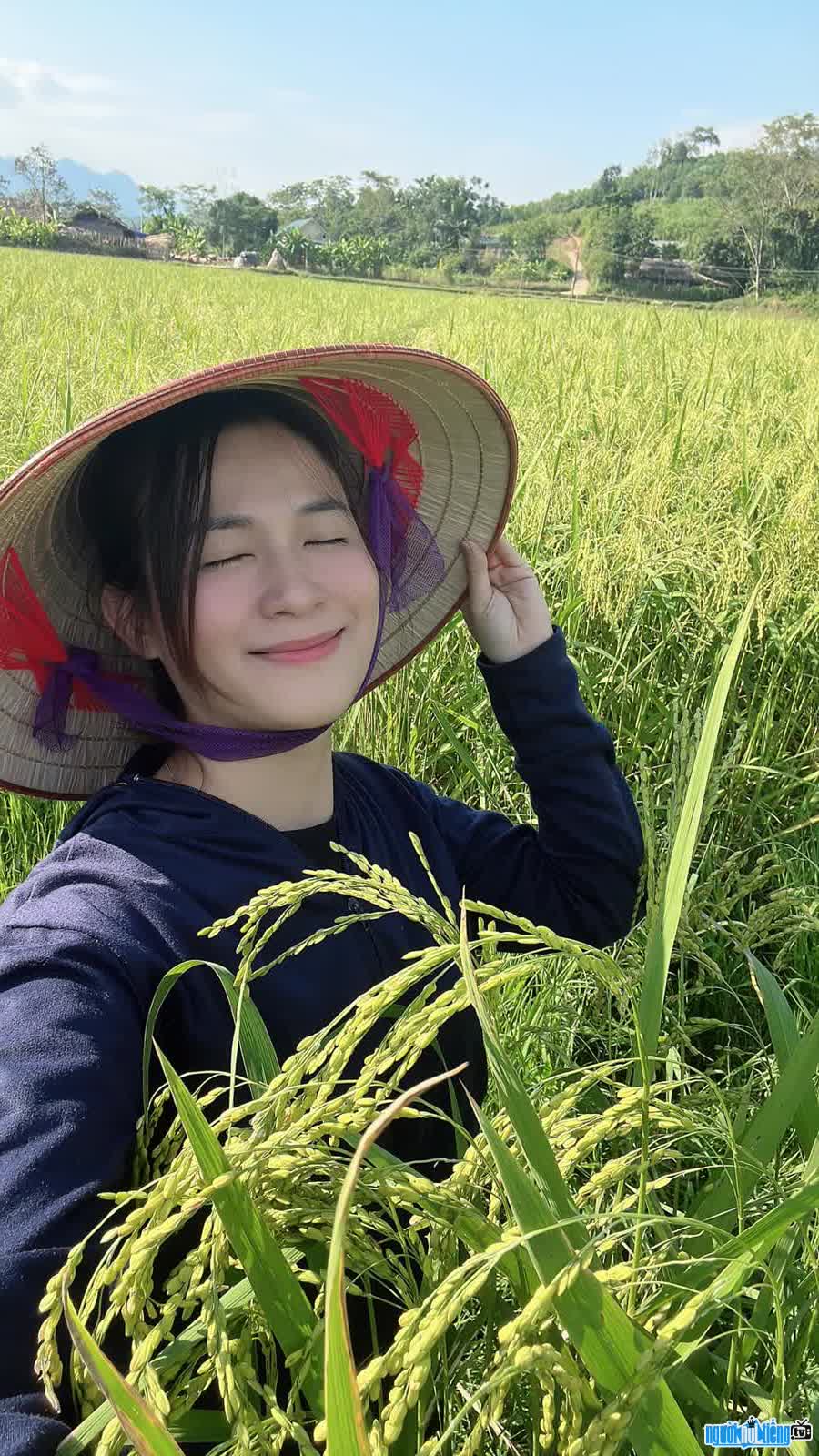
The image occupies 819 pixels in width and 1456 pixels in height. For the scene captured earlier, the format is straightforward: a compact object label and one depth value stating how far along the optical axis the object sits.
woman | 0.90
